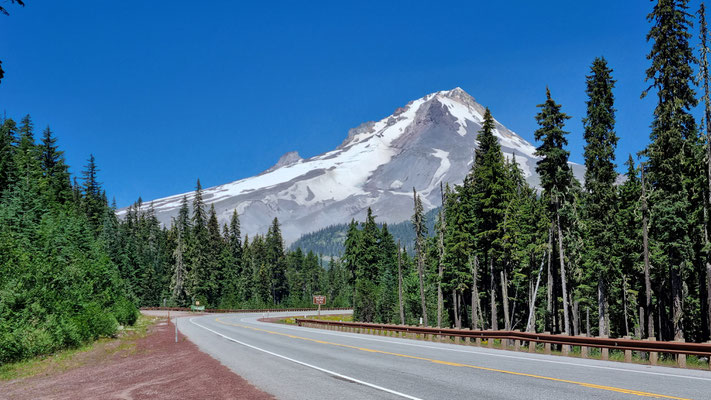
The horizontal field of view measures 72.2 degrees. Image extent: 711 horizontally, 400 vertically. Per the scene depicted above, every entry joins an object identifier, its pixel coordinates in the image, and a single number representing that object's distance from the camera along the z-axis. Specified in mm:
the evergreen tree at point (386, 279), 72375
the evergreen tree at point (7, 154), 52562
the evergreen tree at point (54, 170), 66500
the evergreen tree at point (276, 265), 119000
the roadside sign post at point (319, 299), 53862
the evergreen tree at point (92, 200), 81288
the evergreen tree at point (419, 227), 52409
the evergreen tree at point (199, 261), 89250
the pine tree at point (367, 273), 72438
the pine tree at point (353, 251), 80875
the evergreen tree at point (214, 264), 92500
